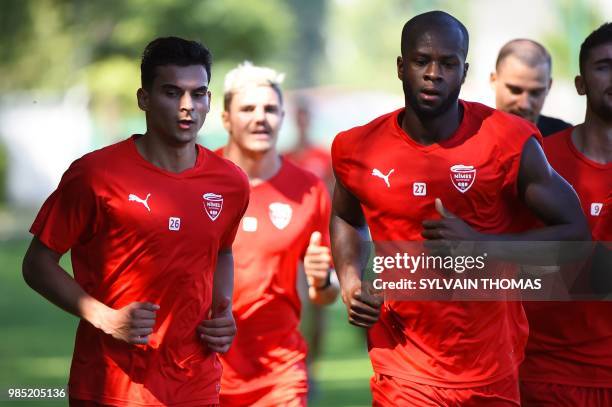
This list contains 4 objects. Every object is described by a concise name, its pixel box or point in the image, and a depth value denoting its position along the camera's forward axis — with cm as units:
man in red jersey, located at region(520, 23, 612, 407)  1405
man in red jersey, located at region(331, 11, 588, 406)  1244
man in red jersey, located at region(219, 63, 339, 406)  1630
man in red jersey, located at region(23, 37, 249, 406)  1244
